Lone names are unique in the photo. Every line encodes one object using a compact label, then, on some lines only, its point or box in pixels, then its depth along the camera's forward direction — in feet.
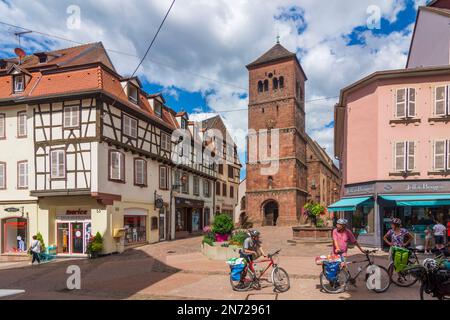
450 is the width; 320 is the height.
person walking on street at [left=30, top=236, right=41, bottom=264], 49.56
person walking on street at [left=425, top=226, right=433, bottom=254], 49.21
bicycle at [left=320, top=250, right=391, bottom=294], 25.68
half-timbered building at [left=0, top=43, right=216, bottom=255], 57.77
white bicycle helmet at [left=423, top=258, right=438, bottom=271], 21.00
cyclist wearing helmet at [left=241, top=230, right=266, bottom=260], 27.94
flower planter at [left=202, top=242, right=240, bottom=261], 45.83
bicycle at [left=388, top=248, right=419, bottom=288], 27.12
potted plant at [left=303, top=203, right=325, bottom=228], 63.77
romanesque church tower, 128.36
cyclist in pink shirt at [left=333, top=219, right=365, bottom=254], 26.14
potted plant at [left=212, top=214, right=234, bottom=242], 50.78
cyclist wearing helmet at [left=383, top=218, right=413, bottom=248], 27.94
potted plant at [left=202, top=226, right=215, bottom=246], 49.65
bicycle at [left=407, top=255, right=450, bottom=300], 20.31
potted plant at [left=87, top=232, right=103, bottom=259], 55.72
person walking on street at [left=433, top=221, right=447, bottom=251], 47.70
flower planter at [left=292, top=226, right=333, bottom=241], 63.21
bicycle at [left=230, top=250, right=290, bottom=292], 26.84
